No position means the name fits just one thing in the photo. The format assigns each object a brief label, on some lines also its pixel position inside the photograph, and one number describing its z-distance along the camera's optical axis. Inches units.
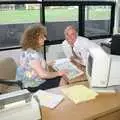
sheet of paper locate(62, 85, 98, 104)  65.2
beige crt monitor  65.4
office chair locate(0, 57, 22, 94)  89.2
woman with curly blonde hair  81.9
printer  47.3
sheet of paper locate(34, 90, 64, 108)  61.7
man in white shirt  105.5
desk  56.6
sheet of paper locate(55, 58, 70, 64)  99.1
